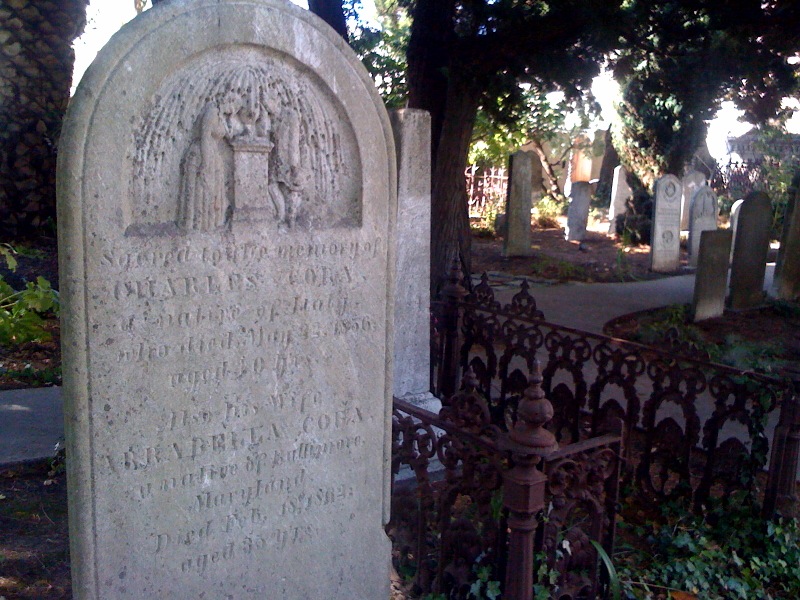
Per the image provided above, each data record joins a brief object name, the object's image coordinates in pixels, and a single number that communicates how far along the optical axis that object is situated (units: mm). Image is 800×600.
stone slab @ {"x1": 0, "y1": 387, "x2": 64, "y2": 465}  4574
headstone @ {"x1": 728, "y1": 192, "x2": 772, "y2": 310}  10172
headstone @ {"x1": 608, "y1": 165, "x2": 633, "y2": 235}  19375
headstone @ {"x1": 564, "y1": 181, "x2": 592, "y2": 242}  18328
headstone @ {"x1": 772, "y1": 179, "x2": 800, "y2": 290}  10094
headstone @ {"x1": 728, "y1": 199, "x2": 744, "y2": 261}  15512
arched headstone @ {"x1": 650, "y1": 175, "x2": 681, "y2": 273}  13938
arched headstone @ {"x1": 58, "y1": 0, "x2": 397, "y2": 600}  2359
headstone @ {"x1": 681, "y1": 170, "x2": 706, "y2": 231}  17391
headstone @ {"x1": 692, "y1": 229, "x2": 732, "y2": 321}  9227
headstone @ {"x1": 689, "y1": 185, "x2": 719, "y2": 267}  14281
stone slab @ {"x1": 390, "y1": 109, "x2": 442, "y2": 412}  4527
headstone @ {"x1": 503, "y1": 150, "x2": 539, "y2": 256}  15004
